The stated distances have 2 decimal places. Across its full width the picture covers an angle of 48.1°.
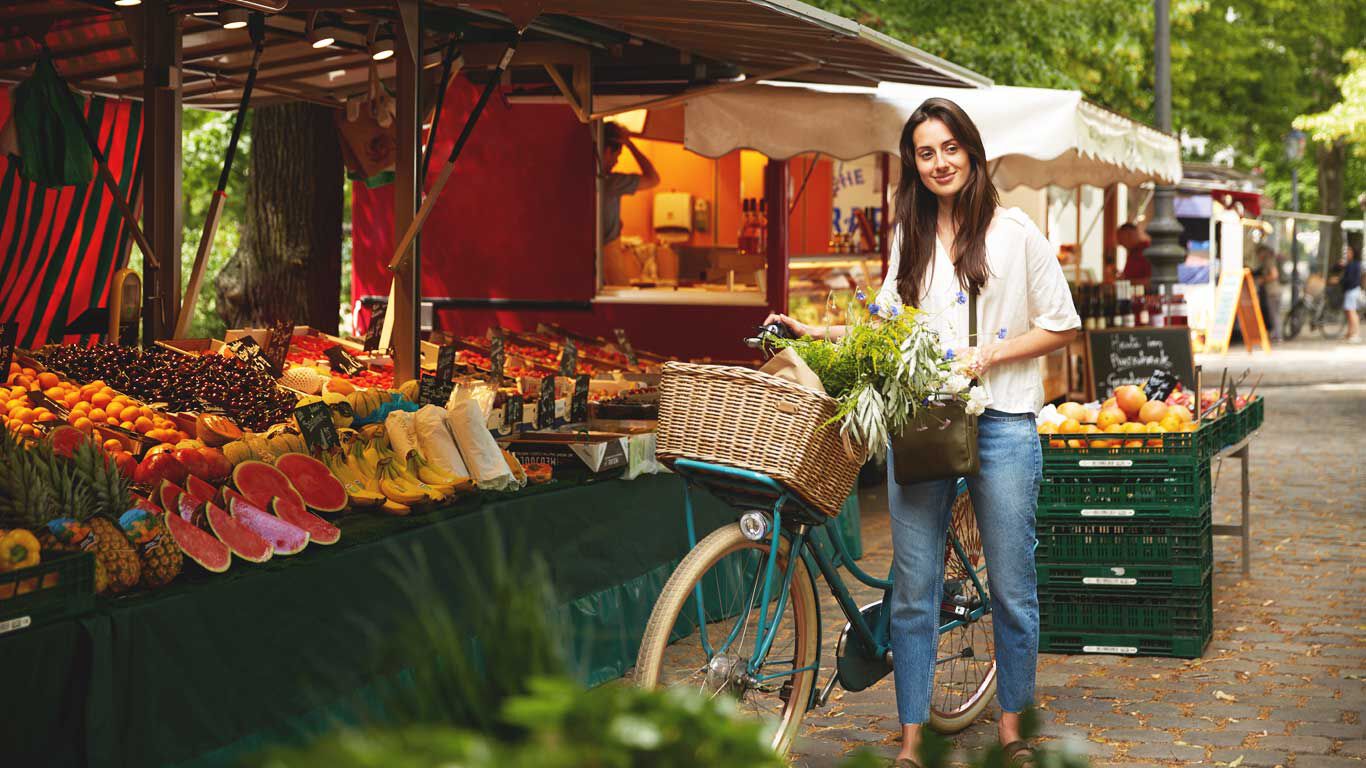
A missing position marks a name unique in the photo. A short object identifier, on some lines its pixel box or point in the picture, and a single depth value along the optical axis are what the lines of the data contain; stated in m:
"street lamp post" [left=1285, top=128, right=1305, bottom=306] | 34.56
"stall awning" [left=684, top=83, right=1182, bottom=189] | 9.56
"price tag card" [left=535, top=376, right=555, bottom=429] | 7.16
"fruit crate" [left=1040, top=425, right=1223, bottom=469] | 6.46
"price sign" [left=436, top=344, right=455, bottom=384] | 7.35
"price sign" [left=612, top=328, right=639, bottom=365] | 10.61
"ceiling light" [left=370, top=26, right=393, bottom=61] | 8.38
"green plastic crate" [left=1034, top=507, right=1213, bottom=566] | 6.43
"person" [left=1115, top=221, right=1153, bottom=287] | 18.34
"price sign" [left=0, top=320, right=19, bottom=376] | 6.38
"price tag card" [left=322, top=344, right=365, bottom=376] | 8.16
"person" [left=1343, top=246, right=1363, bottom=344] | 32.09
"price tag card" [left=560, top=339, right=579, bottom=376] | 8.48
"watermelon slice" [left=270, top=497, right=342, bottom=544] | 5.04
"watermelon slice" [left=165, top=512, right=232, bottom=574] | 4.56
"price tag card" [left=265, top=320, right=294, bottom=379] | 7.73
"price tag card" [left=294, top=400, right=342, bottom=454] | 5.73
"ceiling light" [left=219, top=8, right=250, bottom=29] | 7.67
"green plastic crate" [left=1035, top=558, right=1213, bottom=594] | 6.43
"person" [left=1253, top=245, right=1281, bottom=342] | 31.66
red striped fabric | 12.09
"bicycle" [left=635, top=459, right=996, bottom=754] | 4.24
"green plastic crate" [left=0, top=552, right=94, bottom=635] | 3.76
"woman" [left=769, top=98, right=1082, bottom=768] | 4.65
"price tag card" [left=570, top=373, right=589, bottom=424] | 7.41
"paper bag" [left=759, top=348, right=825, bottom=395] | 4.27
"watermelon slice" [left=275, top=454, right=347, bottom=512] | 5.39
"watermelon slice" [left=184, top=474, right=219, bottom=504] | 5.04
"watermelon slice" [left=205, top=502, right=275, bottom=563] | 4.73
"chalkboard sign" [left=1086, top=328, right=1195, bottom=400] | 10.90
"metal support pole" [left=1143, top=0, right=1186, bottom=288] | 15.32
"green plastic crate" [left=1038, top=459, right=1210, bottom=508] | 6.45
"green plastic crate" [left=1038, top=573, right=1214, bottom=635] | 6.50
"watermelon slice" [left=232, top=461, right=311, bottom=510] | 5.19
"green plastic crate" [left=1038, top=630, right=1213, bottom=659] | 6.50
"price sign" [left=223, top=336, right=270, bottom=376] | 7.42
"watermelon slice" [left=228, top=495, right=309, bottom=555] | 4.86
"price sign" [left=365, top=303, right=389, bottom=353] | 9.09
